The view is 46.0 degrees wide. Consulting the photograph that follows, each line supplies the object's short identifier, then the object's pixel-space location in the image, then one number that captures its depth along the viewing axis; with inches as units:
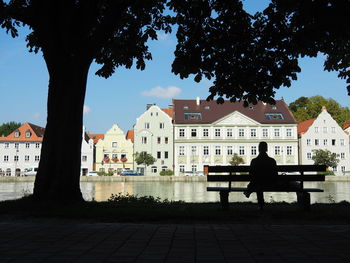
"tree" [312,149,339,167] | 2615.7
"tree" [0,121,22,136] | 4175.0
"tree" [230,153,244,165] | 2761.6
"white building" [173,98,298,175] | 2952.8
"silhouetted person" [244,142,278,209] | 347.3
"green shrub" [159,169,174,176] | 2605.8
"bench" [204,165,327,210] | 344.4
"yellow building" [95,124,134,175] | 3051.2
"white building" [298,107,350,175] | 2979.8
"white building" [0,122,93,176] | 3088.1
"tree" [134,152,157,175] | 2710.1
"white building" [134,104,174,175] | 2955.2
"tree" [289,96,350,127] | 3299.7
